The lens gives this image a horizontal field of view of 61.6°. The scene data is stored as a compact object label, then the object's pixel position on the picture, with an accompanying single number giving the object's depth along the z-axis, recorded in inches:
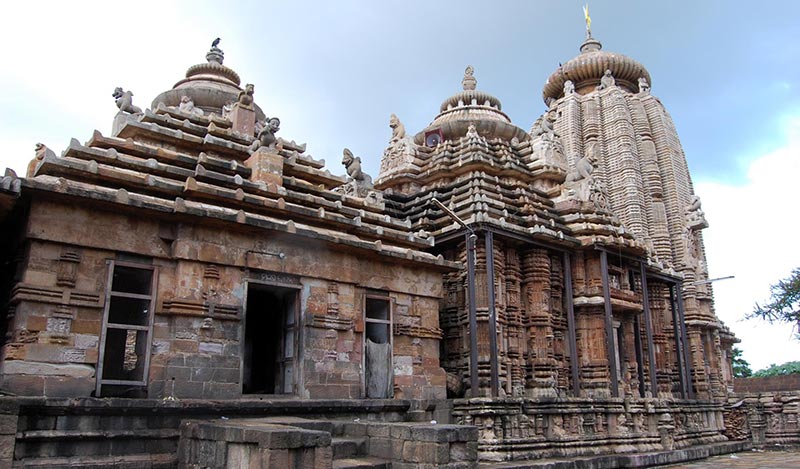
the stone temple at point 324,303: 369.7
